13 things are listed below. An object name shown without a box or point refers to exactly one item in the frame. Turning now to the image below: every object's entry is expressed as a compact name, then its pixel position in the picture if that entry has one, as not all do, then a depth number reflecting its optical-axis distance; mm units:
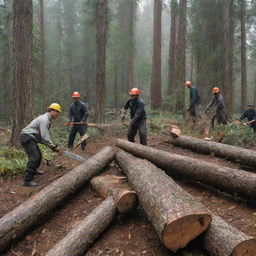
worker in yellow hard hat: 6125
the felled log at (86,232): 3561
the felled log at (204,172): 4609
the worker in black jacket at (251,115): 10773
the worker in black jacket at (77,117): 9641
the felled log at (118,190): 4492
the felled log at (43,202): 4020
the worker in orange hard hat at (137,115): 8344
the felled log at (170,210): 3283
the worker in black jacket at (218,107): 11719
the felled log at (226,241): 3029
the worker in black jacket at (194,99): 12156
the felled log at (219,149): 6406
